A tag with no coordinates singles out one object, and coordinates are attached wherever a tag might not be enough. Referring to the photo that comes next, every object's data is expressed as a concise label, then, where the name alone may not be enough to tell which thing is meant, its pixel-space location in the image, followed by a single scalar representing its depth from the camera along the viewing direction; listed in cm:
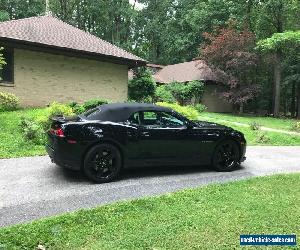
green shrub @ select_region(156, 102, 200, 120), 950
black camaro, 473
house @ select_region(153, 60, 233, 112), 2260
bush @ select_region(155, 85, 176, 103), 1660
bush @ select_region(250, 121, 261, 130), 1131
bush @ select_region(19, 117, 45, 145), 732
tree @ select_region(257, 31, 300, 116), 1870
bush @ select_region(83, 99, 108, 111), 1047
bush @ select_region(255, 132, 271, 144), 919
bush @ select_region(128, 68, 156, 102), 1604
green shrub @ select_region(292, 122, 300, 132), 1261
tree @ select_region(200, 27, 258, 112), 2036
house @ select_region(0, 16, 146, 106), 1245
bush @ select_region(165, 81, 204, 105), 2136
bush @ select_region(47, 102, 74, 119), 781
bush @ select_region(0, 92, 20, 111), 1092
